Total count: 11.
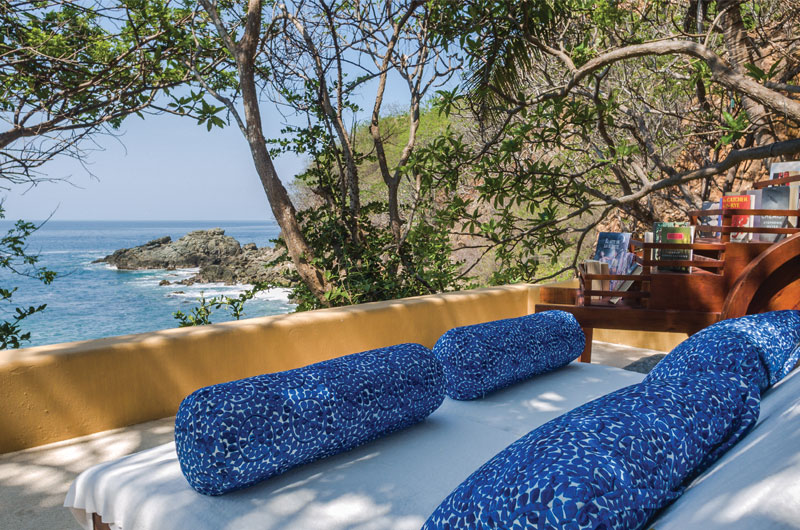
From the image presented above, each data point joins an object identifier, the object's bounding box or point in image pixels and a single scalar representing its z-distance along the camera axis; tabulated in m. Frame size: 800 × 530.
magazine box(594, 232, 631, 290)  3.12
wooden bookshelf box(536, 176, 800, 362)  2.41
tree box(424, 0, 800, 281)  2.96
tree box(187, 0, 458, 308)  4.70
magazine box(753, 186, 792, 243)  2.53
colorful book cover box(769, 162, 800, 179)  2.74
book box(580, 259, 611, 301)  2.84
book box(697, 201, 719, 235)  3.29
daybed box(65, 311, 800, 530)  0.74
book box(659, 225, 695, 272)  2.64
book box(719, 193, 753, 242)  2.69
